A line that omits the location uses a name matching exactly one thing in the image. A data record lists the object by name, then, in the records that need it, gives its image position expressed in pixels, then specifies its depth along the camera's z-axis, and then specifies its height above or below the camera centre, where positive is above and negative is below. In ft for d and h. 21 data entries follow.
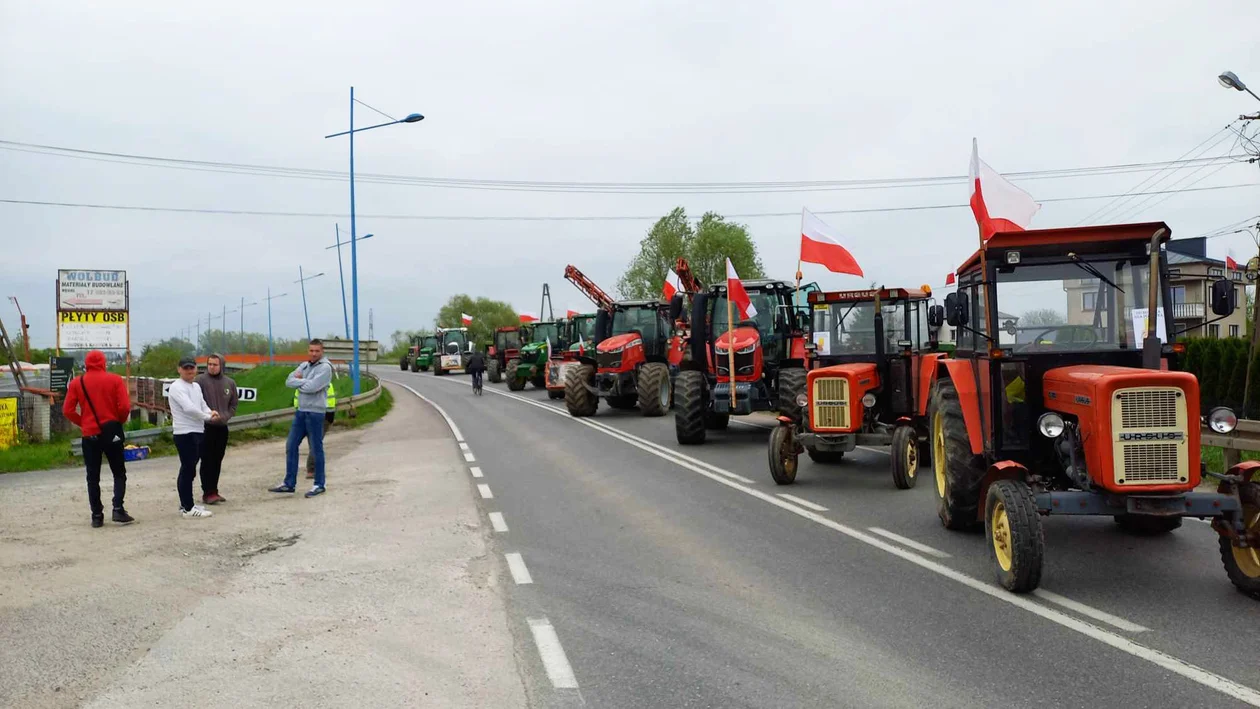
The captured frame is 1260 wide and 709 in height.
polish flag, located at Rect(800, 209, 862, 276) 43.34 +4.38
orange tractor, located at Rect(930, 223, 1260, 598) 19.19 -1.55
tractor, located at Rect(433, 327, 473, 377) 189.57 +1.83
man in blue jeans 36.96 -1.81
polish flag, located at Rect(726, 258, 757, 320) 47.98 +2.96
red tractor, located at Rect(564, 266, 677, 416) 71.56 -0.75
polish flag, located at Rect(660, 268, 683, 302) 65.28 +5.12
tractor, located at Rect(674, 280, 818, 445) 50.34 -0.34
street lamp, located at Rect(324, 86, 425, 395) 98.49 +8.11
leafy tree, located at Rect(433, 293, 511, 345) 349.92 +18.50
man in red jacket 29.94 -1.33
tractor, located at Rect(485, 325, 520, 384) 144.36 +1.48
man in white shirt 31.96 -1.98
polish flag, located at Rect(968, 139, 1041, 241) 26.16 +3.82
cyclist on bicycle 113.50 -0.96
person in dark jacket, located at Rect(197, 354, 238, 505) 34.53 -2.03
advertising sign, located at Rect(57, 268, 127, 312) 67.15 +5.82
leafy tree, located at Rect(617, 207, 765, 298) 172.76 +19.42
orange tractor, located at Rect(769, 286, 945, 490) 36.01 -1.35
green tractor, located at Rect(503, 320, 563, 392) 120.37 -0.40
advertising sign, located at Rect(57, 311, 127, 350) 66.39 +2.82
